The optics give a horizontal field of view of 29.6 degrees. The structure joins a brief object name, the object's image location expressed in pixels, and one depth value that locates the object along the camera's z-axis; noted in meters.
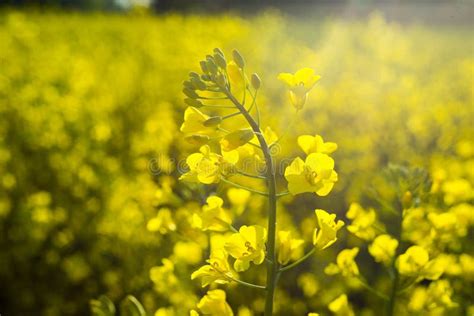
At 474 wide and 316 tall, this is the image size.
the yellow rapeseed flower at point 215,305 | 0.28
